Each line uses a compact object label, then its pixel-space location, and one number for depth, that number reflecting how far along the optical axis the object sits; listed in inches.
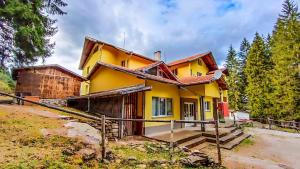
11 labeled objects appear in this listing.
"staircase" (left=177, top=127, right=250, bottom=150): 390.1
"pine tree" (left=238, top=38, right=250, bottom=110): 1375.2
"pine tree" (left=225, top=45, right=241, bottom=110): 1331.2
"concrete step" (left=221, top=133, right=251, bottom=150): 403.2
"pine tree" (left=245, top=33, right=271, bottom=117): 962.7
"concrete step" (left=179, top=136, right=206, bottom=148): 374.9
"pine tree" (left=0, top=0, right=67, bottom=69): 301.9
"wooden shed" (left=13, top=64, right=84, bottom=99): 642.2
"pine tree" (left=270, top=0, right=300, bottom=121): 777.6
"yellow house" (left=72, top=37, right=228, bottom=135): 443.5
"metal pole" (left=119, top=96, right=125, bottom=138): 398.7
